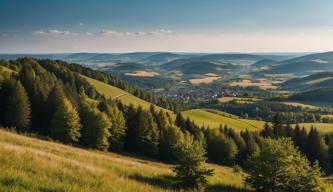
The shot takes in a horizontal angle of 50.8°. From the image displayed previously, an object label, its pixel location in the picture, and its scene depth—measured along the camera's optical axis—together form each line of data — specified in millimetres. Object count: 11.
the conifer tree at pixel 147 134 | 75750
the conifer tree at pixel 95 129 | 66562
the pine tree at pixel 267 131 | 94138
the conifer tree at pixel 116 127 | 73750
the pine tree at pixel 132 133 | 77812
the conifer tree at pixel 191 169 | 27734
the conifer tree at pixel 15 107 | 64688
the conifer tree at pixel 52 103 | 70375
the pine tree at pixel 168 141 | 75188
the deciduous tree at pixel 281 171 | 27875
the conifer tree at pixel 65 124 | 63625
